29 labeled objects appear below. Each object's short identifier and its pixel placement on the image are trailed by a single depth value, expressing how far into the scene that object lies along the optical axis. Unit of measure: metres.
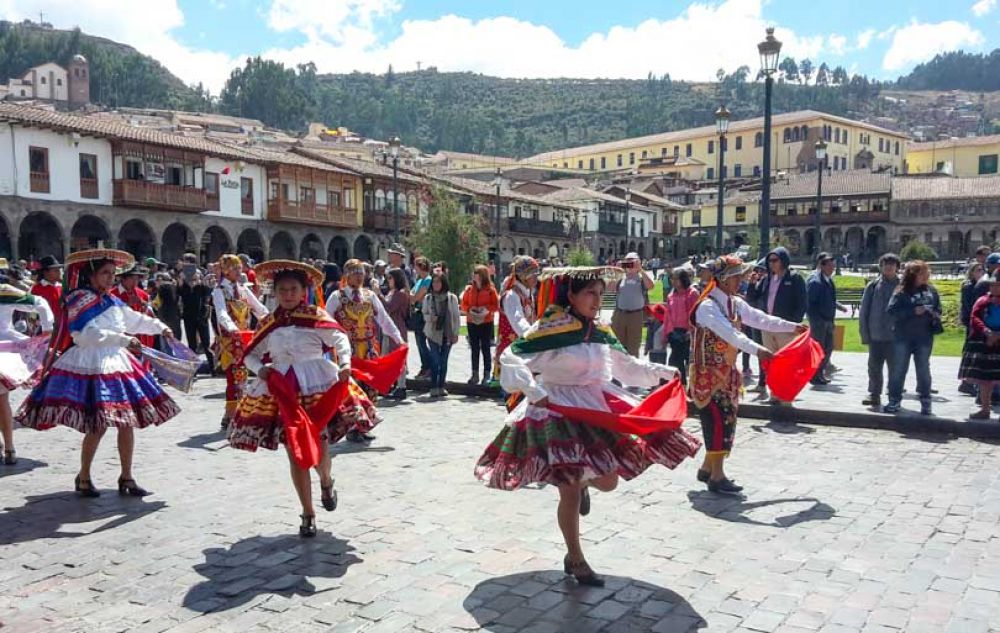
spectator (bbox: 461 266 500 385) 11.27
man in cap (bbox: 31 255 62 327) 8.26
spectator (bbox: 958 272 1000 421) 8.52
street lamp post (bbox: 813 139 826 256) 27.09
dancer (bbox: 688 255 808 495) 6.21
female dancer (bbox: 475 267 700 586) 4.21
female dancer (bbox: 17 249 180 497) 5.83
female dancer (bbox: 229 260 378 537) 5.10
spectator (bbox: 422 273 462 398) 11.16
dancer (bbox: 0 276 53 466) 7.00
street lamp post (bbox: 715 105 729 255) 20.83
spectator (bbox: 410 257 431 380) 11.50
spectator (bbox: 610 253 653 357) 11.30
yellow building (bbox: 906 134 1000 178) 94.38
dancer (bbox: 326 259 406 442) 9.11
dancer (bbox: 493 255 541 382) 8.73
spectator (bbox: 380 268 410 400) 11.65
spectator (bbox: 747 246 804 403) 10.76
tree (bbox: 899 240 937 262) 54.10
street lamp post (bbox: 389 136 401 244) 28.50
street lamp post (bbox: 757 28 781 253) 14.38
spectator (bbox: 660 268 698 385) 10.52
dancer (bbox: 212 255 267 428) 8.47
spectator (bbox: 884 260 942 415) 8.77
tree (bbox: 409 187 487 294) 32.88
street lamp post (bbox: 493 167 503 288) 40.53
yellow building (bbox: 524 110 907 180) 100.12
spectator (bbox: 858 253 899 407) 9.42
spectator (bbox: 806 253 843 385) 11.08
